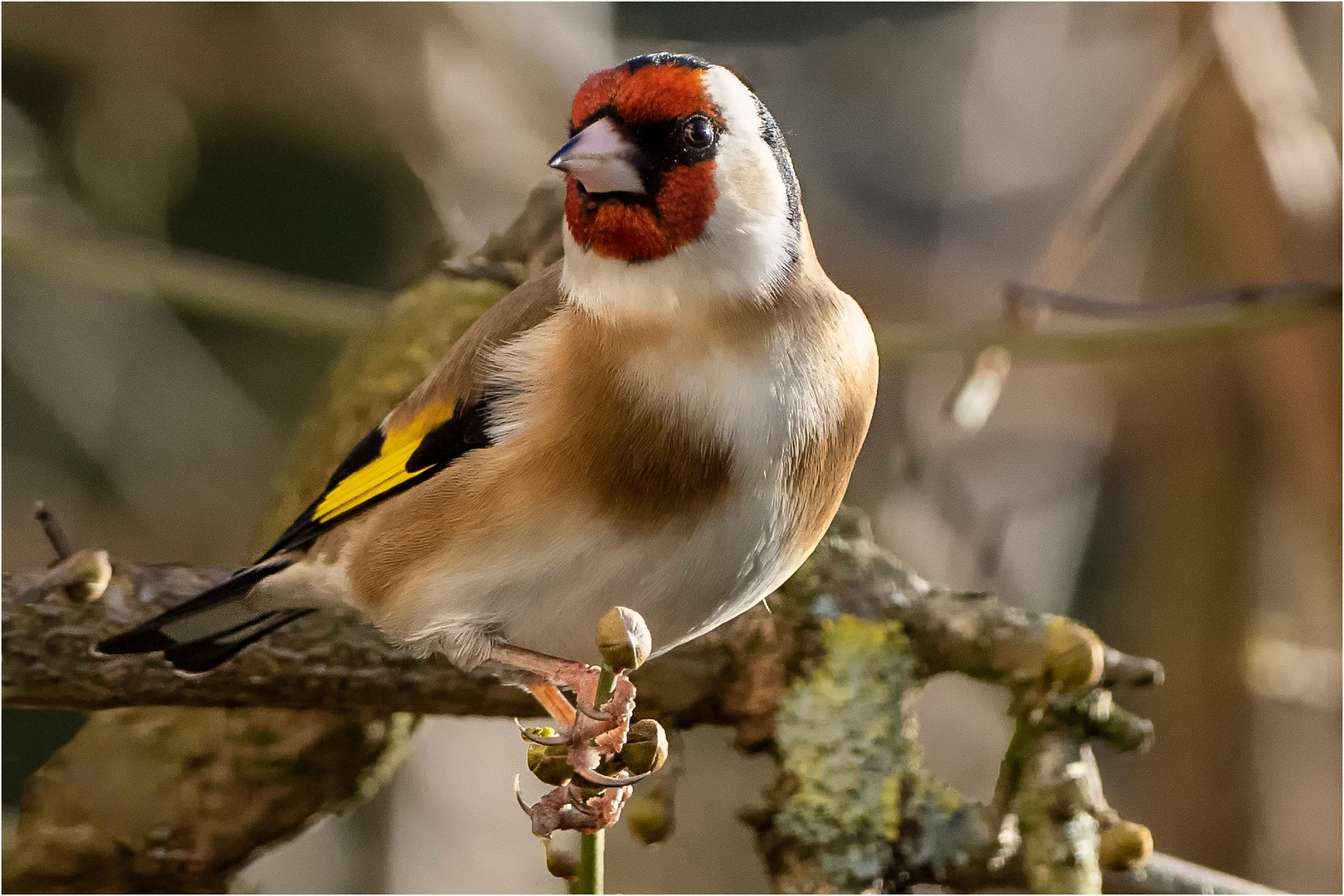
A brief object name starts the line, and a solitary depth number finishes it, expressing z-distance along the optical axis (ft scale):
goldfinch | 9.15
